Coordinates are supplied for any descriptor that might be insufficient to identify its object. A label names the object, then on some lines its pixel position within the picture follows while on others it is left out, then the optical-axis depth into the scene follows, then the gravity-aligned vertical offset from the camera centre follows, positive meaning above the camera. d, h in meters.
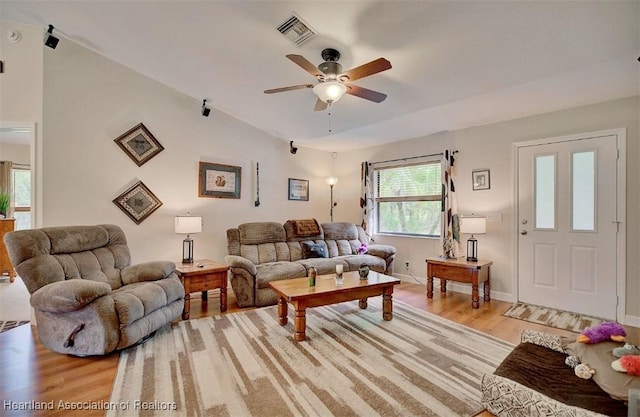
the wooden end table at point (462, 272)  3.67 -0.83
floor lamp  5.80 +0.51
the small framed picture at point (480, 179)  4.13 +0.42
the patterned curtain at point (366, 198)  5.52 +0.19
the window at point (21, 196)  5.50 +0.20
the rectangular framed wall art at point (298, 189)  5.37 +0.34
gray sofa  3.59 -0.69
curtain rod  4.64 +0.86
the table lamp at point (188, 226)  3.55 -0.22
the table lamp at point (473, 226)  3.85 -0.22
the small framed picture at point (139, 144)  3.55 +0.78
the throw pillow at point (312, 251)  4.56 -0.66
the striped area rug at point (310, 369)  1.80 -1.20
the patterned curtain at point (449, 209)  4.36 +0.00
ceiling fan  2.30 +1.09
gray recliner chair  2.27 -0.73
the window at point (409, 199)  4.78 +0.17
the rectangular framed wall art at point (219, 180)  4.22 +0.40
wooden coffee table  2.71 -0.82
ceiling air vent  2.37 +1.49
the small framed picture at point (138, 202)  3.54 +0.06
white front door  3.27 -0.18
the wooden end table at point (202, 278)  3.25 -0.81
